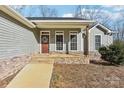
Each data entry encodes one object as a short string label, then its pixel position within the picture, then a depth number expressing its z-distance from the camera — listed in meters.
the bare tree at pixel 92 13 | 15.65
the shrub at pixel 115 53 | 5.91
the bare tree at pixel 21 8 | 13.42
